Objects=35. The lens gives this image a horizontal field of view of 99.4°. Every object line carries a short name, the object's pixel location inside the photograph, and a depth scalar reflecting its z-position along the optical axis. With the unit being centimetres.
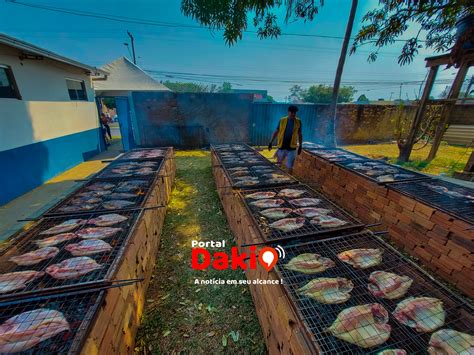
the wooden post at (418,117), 716
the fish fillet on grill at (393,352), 123
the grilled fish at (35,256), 188
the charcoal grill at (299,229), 221
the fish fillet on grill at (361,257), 190
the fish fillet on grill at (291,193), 317
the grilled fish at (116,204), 286
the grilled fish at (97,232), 225
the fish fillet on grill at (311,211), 264
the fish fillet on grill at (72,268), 173
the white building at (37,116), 508
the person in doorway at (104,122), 1032
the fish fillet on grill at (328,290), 159
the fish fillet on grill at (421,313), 140
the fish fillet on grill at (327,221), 239
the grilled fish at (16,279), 161
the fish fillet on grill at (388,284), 162
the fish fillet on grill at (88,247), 202
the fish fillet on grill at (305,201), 290
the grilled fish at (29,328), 125
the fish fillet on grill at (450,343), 124
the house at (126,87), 931
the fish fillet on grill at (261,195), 313
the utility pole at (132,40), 2662
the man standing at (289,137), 530
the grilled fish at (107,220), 249
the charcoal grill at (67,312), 125
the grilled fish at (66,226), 233
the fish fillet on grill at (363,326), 132
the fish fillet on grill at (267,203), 289
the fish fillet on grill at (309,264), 185
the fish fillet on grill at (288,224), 235
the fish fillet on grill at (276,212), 262
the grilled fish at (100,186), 349
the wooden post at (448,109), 728
